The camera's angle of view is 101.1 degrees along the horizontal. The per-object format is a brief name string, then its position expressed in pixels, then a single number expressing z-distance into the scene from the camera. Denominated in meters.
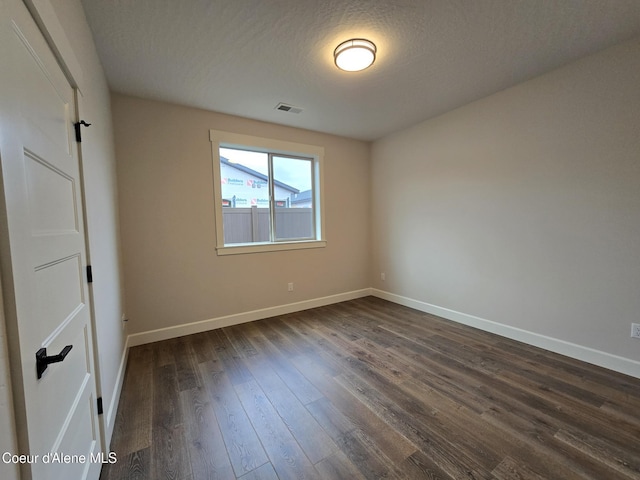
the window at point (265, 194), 3.37
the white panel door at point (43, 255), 0.69
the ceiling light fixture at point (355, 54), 1.99
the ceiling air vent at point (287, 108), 3.05
